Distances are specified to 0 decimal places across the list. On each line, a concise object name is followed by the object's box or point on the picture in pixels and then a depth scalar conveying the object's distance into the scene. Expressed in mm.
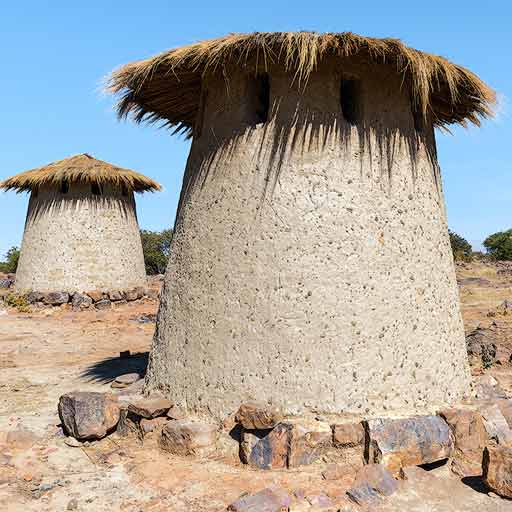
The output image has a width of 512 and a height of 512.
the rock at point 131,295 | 14039
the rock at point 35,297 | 13477
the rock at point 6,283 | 17203
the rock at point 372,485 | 3617
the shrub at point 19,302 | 13375
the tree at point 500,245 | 30858
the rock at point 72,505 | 3586
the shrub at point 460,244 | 33131
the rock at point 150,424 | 4652
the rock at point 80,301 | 13422
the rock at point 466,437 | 4207
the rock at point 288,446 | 4062
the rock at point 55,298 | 13359
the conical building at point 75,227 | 13375
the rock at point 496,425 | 4484
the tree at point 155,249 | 27812
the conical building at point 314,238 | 4422
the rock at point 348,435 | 4137
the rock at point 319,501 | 3520
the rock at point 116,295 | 13781
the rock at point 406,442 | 4035
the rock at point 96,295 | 13539
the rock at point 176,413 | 4703
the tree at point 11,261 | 25578
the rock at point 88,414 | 4695
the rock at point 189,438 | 4336
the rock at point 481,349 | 7391
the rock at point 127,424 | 4746
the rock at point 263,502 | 3438
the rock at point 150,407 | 4648
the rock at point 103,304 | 13586
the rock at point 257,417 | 4191
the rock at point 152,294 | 14648
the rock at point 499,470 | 3629
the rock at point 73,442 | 4648
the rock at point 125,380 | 6176
